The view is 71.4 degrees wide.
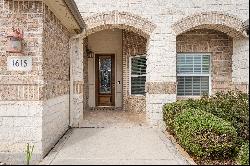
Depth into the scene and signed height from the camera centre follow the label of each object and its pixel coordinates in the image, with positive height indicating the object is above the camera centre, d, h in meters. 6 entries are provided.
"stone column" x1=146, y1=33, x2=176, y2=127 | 5.59 +0.22
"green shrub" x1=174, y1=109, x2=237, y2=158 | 3.49 -1.18
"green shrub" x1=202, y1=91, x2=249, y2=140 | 3.95 -0.75
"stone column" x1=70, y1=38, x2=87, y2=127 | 5.67 -0.01
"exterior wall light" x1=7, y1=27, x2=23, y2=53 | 3.38 +0.72
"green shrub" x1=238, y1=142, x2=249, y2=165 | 3.03 -1.36
